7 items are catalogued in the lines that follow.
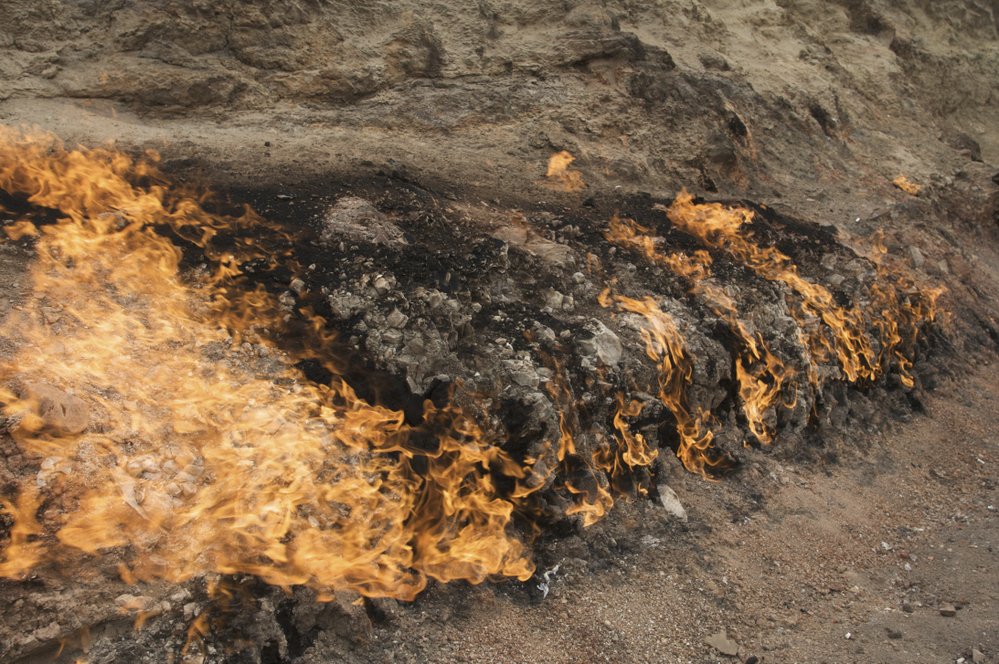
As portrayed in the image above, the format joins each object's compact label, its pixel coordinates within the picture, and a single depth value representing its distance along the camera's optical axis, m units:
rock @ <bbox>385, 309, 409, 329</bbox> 6.39
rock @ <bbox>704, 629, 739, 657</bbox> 5.57
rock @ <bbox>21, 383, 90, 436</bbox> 4.61
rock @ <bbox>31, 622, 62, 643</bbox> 3.95
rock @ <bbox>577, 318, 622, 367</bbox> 6.96
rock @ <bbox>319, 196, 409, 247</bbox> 7.02
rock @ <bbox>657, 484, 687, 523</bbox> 6.72
